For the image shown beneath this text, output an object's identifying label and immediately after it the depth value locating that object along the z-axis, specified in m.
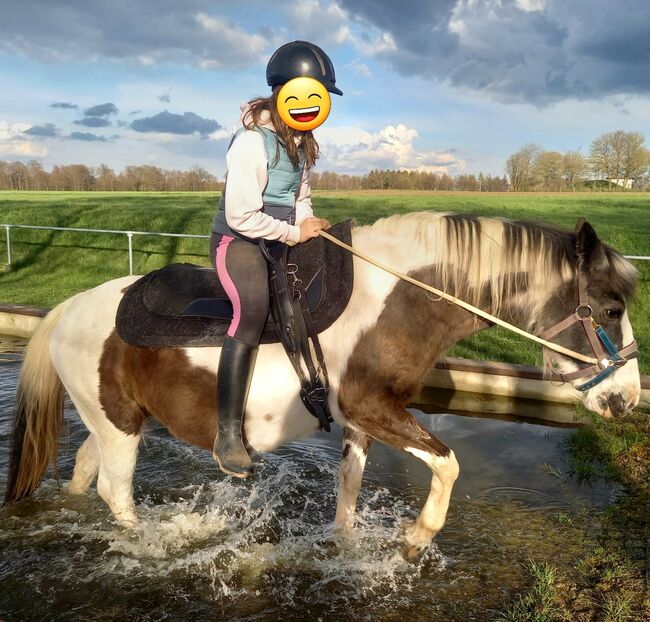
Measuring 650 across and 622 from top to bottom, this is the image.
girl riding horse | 2.82
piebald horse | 2.81
